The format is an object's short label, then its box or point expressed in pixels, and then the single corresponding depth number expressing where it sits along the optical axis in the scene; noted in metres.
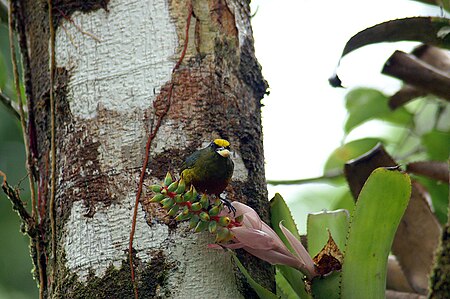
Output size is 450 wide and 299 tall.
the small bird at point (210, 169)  8.81
